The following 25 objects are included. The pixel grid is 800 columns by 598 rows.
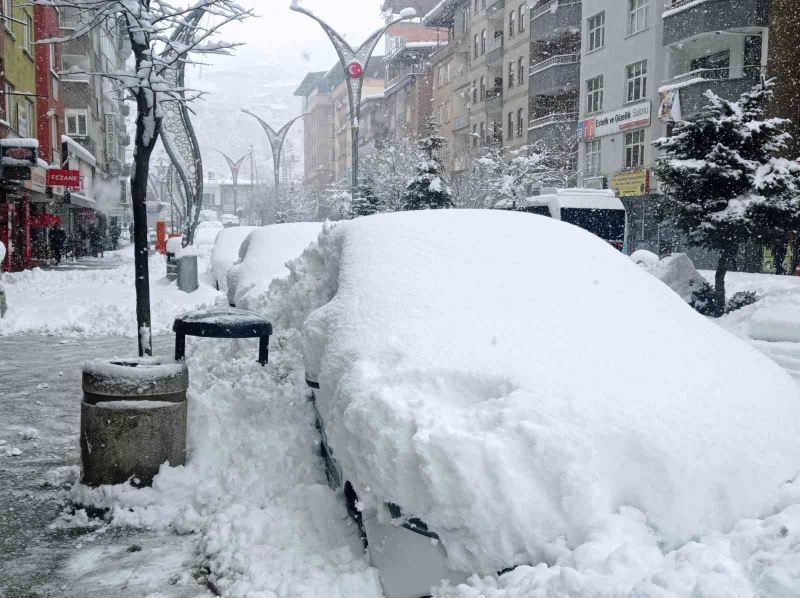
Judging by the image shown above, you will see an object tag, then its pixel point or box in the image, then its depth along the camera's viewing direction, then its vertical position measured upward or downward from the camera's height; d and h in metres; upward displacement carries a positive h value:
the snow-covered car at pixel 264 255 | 8.47 -0.29
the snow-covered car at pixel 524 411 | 2.76 -0.65
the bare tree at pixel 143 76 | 6.79 +1.23
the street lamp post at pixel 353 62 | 19.52 +3.94
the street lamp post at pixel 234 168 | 59.26 +4.28
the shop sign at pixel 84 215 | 48.97 +0.83
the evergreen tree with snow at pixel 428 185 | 25.20 +1.31
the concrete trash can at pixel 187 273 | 16.36 -0.85
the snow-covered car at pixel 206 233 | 37.53 -0.20
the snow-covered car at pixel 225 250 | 15.67 -0.40
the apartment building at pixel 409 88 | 61.66 +10.85
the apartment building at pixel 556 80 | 37.59 +6.79
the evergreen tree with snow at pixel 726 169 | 15.20 +1.09
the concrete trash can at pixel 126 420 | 4.61 -1.04
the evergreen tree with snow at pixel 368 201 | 32.38 +1.11
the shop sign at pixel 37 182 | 24.31 +1.41
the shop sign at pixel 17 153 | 19.92 +1.78
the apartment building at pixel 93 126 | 44.31 +6.35
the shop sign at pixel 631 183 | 30.95 +1.76
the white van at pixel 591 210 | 25.11 +0.58
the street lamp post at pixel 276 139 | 38.97 +4.17
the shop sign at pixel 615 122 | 31.38 +4.22
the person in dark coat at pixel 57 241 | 31.81 -0.44
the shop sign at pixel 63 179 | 26.69 +1.60
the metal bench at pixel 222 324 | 5.20 -0.59
